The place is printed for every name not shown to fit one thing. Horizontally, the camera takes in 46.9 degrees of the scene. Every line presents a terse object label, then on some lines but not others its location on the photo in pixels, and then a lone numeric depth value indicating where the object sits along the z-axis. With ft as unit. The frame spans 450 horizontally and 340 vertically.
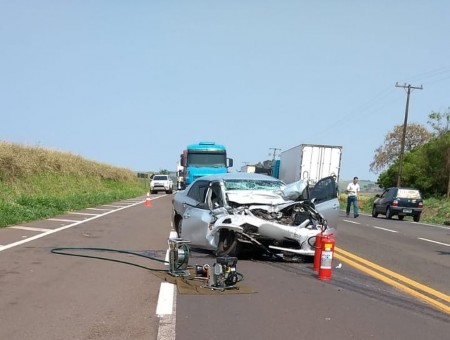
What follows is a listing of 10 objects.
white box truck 95.50
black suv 86.63
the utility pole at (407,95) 149.89
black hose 30.01
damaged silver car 29.68
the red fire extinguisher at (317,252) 27.83
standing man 79.30
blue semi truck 92.38
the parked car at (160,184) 159.63
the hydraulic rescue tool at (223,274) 22.48
